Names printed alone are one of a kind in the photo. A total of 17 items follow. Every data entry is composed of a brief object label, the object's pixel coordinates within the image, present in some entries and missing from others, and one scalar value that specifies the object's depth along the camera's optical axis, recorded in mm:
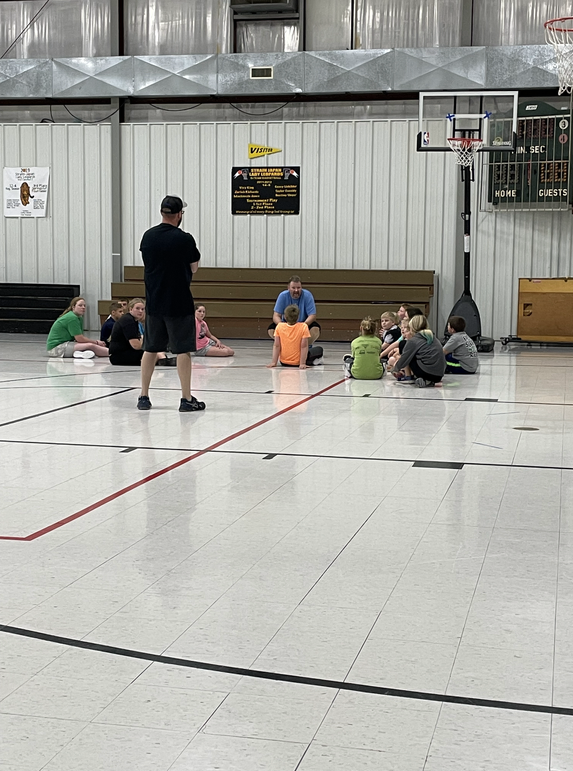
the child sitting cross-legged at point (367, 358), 11133
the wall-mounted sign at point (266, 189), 17656
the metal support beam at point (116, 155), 17953
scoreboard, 15820
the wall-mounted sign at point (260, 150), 17641
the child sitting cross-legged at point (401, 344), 11130
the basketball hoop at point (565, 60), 13359
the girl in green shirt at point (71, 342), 13539
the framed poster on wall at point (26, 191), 18562
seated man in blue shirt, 13422
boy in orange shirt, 12102
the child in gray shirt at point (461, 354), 11773
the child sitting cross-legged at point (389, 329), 12297
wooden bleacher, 16812
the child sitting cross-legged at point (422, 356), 10445
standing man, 8320
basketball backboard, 15078
